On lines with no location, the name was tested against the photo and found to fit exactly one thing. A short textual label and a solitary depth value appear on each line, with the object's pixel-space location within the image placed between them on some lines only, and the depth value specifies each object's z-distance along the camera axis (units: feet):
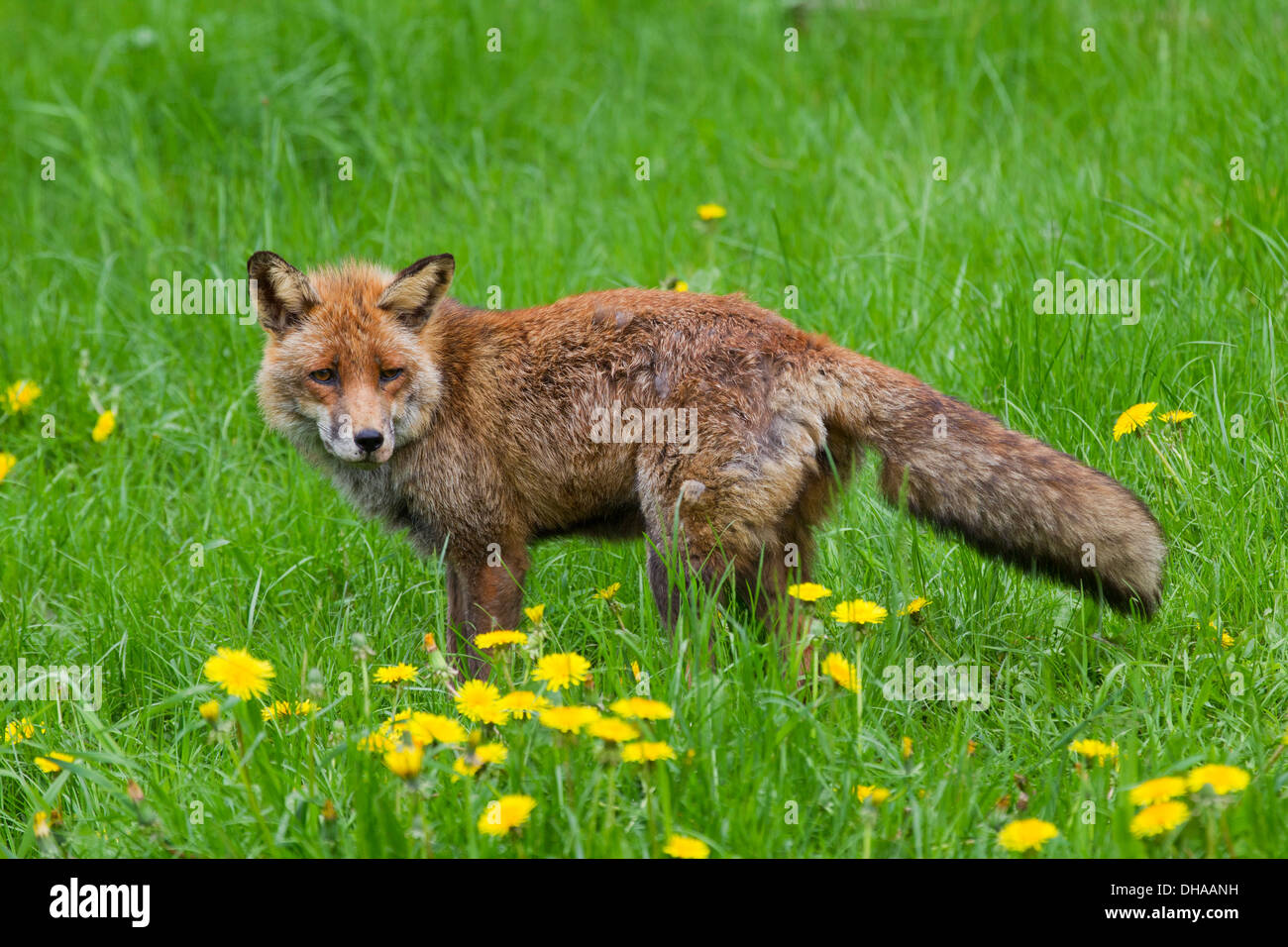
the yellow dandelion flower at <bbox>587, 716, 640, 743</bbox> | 9.62
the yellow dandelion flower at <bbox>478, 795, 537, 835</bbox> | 9.70
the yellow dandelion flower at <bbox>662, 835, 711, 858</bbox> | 9.37
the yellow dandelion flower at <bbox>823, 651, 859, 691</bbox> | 11.21
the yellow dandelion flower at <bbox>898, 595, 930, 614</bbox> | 14.21
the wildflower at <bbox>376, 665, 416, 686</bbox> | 12.65
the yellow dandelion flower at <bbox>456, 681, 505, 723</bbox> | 10.91
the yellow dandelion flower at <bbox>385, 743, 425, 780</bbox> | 9.33
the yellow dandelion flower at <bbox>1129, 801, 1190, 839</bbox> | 9.34
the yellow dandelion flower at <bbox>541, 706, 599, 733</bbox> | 9.89
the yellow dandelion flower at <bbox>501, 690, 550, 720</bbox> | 10.62
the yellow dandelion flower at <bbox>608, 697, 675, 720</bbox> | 9.98
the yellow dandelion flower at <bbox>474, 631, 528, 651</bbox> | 12.44
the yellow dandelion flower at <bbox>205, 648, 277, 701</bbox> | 10.86
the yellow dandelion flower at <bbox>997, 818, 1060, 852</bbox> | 9.57
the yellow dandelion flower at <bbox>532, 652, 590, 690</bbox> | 11.25
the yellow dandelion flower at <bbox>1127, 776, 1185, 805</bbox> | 9.51
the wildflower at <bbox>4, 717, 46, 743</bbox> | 14.33
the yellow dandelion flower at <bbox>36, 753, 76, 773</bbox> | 10.92
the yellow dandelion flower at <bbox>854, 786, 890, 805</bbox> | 10.17
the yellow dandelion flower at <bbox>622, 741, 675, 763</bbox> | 9.73
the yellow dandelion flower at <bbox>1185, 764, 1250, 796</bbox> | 9.23
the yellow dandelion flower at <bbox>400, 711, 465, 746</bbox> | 10.39
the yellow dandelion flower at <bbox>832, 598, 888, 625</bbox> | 12.13
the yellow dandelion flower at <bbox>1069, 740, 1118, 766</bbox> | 11.39
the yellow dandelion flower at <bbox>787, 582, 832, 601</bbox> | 12.62
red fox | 13.94
